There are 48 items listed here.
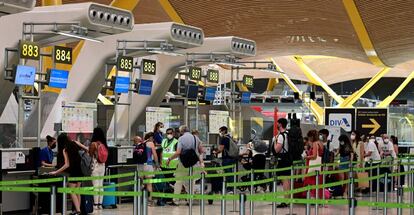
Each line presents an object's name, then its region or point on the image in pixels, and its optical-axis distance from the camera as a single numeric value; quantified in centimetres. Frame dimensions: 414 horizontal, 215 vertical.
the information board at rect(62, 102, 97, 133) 1625
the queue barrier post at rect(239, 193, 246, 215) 828
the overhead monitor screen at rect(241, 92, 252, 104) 2392
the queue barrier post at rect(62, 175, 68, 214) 1022
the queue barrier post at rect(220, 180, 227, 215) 1028
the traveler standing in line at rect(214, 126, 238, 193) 1911
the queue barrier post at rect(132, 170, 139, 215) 1009
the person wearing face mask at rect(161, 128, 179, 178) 1867
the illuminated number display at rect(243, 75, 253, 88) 2430
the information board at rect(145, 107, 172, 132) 1962
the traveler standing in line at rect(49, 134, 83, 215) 1385
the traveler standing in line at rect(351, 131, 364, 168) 2011
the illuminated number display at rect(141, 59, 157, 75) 1927
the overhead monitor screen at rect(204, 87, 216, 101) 2205
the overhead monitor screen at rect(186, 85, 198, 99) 2073
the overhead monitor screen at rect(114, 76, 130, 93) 1811
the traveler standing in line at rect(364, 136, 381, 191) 2164
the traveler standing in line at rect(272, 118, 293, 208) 1641
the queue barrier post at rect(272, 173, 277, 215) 1148
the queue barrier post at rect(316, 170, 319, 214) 1373
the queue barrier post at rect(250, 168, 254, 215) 930
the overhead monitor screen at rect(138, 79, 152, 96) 1926
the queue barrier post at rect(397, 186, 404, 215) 1062
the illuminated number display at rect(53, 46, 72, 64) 1606
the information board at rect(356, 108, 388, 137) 2677
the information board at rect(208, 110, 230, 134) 2177
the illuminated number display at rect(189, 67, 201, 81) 2080
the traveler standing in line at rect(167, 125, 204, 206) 1694
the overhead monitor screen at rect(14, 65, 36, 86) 1454
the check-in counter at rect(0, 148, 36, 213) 1406
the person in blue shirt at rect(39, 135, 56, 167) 1511
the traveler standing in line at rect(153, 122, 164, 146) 1896
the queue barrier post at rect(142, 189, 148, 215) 874
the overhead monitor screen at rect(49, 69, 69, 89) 1579
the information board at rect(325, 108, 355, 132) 2662
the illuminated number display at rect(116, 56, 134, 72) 1773
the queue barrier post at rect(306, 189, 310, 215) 962
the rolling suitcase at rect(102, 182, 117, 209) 1650
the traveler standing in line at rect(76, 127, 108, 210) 1555
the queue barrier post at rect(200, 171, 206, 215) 1156
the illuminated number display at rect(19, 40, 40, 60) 1462
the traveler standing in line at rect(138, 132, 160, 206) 1708
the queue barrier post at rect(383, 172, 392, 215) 1286
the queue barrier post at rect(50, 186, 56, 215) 883
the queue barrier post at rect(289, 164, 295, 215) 1478
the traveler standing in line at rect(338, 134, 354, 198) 1898
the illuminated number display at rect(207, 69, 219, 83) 2256
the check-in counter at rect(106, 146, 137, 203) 1739
